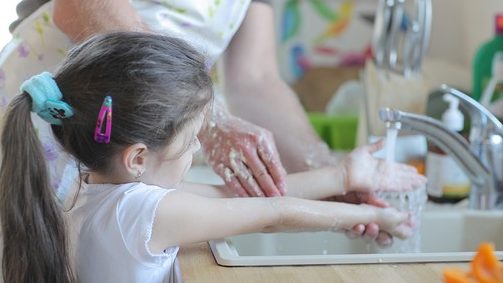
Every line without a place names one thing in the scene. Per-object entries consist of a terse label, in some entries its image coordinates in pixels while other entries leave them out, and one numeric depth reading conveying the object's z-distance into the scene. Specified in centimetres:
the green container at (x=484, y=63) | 281
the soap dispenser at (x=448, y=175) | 254
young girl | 202
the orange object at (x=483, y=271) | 189
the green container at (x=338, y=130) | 319
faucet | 240
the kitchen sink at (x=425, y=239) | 240
